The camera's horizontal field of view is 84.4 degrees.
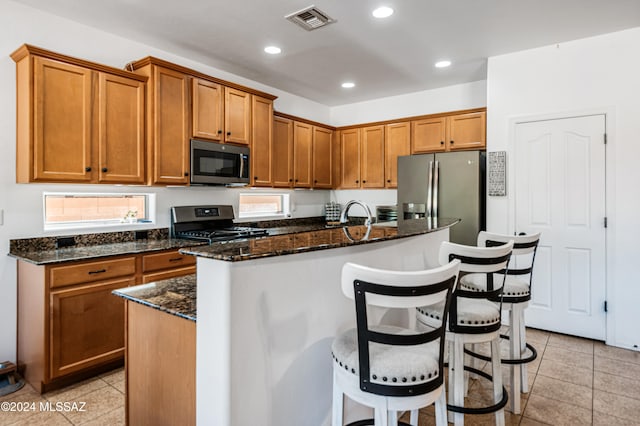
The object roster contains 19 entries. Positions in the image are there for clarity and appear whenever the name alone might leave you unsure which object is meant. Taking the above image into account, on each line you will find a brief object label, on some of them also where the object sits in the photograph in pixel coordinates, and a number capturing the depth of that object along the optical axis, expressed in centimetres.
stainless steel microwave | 346
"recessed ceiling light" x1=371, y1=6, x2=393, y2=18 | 268
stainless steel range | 350
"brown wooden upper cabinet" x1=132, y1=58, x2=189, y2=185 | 314
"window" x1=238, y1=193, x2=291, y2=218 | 454
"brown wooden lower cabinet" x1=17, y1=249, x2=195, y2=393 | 237
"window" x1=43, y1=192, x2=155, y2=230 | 291
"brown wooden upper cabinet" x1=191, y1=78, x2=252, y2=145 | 346
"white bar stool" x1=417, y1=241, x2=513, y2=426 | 166
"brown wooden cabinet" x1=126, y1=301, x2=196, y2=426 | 139
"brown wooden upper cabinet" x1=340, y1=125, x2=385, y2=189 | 503
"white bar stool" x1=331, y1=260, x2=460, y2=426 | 110
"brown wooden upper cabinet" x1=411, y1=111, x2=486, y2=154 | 418
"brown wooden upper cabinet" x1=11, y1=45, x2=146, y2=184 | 251
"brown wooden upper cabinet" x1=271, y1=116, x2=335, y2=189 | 457
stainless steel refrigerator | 380
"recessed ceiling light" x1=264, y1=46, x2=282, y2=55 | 343
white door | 327
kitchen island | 122
